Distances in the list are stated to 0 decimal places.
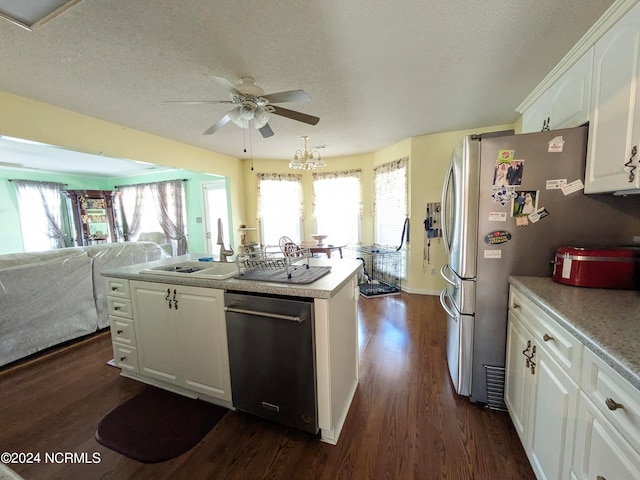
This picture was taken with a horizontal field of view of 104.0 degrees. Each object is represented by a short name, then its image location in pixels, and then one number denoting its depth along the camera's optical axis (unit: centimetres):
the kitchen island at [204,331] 140
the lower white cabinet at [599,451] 69
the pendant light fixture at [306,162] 366
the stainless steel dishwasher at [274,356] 138
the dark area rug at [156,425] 145
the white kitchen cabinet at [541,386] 96
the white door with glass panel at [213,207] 541
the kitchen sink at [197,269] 180
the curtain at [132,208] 620
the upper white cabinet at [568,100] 160
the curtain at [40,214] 539
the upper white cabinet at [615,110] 120
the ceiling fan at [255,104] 178
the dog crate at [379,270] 424
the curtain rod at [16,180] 521
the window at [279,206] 515
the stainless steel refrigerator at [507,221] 144
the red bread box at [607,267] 127
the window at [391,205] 412
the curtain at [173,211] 567
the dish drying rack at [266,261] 166
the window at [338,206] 496
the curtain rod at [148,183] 559
